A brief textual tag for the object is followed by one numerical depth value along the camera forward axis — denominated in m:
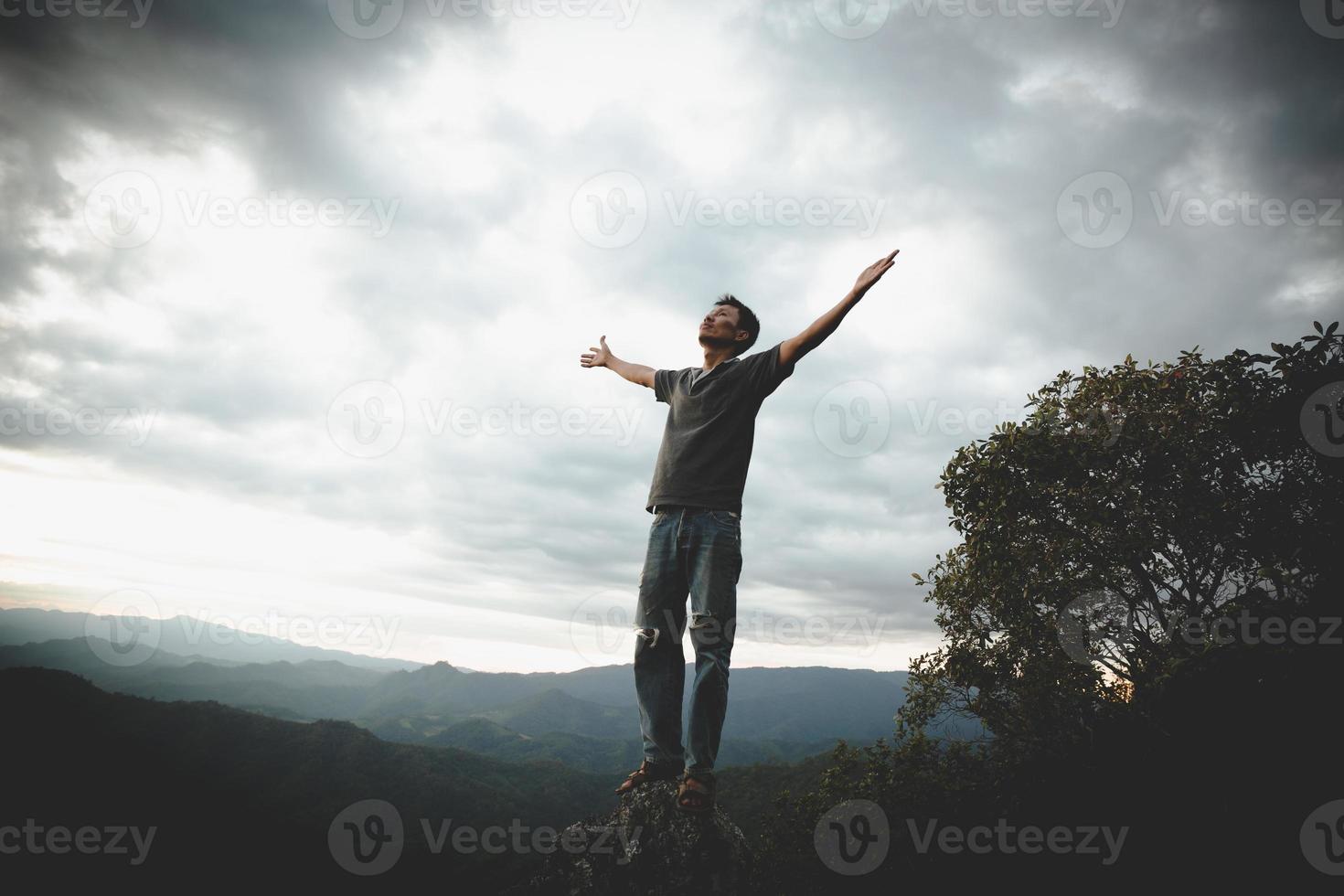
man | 4.17
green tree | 9.45
